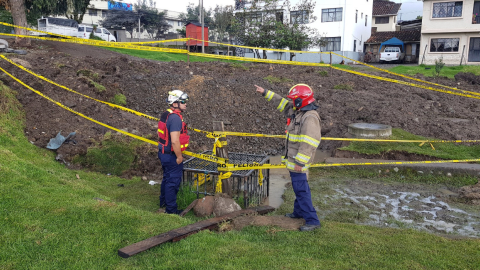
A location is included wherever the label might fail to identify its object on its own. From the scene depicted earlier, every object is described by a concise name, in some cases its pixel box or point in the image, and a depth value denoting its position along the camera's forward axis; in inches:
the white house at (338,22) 1343.5
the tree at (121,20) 2074.3
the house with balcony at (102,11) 2373.3
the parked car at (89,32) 1181.1
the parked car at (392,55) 1368.6
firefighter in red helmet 183.8
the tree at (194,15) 2265.3
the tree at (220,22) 1946.4
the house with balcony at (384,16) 1808.6
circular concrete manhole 364.8
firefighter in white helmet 211.8
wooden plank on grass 149.3
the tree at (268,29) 1018.7
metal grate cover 226.5
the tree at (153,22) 2196.1
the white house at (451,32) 1202.6
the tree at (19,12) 668.7
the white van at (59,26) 1107.9
